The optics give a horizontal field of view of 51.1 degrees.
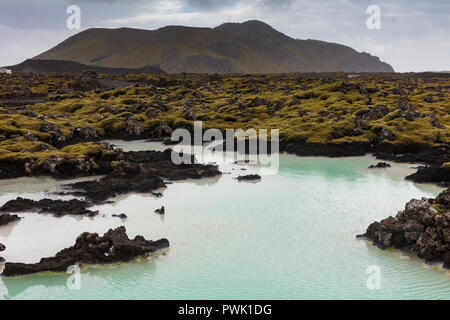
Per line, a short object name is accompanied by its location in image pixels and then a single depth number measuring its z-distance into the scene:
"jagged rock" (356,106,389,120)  57.45
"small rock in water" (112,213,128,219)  24.24
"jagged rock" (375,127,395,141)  48.16
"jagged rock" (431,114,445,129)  52.31
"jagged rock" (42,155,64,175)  34.69
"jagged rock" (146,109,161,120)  66.19
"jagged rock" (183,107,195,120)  66.00
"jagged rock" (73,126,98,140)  55.16
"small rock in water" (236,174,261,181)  34.21
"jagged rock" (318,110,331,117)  58.23
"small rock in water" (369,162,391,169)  38.97
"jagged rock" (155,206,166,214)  25.08
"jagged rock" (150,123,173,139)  58.75
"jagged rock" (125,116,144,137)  59.34
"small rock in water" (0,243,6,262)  19.11
